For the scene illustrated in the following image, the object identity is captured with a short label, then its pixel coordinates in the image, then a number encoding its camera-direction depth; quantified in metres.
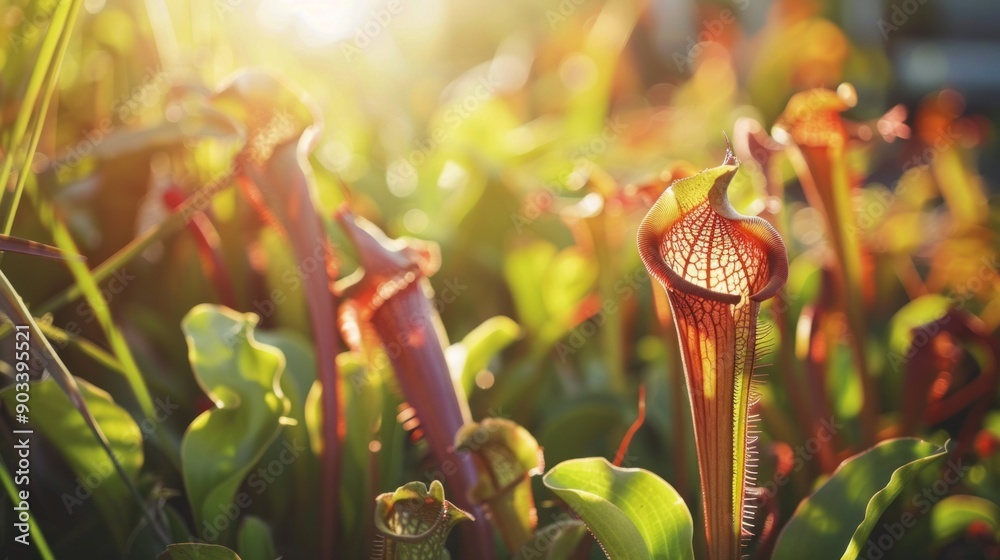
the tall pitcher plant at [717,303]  0.51
